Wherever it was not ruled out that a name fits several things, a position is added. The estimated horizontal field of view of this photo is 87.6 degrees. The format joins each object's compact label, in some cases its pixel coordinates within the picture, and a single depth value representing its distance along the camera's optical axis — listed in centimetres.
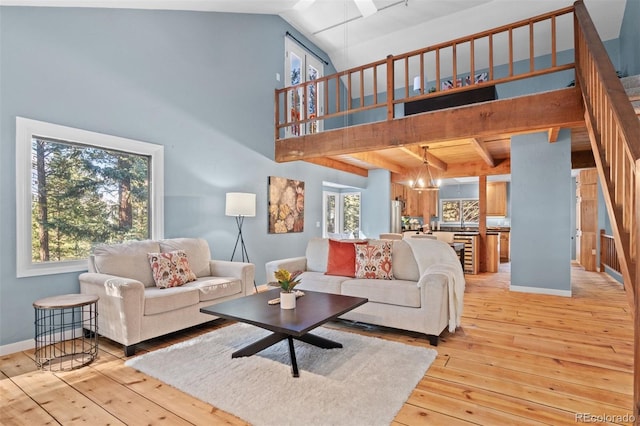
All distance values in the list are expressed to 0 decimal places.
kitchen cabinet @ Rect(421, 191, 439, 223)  942
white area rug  190
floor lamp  443
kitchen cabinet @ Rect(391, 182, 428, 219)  869
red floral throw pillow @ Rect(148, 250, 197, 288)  327
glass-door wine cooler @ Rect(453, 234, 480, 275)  673
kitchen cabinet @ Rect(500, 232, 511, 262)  898
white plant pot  259
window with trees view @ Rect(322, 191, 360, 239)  852
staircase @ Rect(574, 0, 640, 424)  148
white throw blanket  306
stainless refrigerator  834
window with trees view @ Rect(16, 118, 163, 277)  292
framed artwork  575
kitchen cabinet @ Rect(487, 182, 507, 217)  943
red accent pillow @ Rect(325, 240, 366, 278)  380
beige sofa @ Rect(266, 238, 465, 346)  297
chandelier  556
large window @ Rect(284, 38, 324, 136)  621
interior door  723
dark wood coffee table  223
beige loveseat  271
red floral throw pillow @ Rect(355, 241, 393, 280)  360
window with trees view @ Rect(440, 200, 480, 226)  1000
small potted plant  260
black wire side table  256
